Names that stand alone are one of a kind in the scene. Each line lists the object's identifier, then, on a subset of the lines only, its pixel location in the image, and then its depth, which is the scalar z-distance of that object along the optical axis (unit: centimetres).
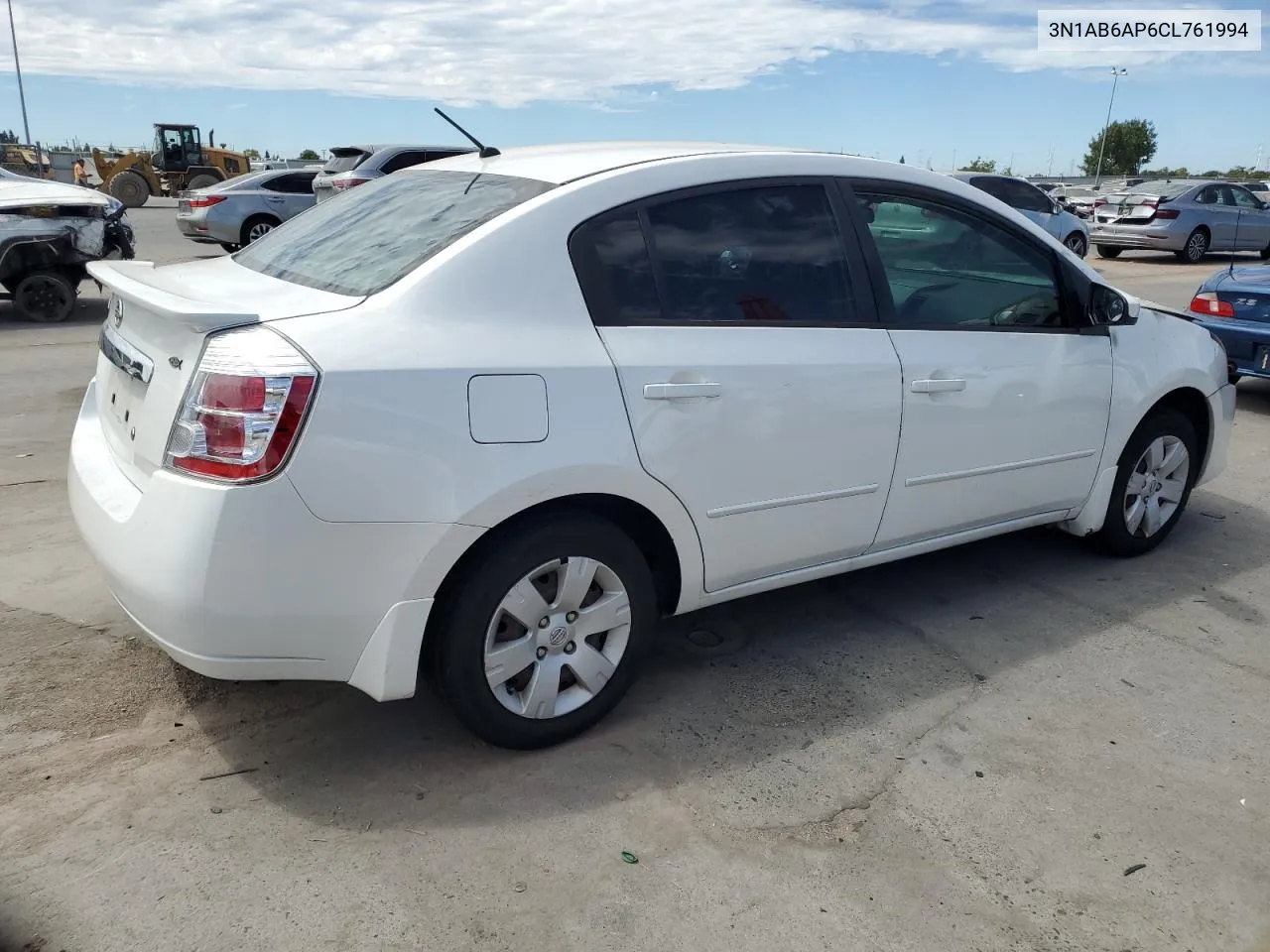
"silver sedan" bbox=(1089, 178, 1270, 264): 1942
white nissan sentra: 264
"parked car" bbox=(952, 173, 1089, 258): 1730
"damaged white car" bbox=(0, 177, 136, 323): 971
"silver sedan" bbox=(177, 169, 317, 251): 1750
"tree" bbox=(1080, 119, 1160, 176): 7425
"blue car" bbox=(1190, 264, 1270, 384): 766
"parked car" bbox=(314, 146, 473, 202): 1548
